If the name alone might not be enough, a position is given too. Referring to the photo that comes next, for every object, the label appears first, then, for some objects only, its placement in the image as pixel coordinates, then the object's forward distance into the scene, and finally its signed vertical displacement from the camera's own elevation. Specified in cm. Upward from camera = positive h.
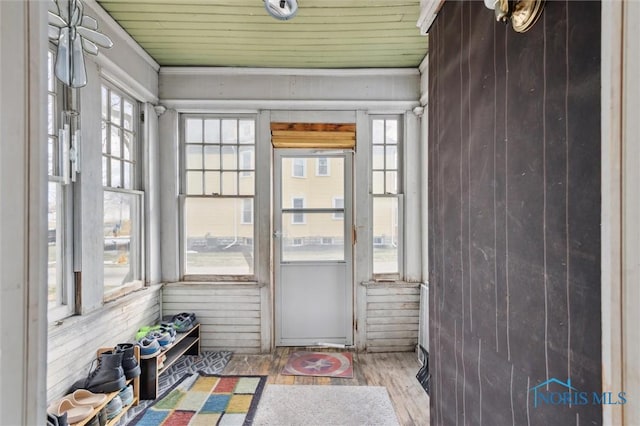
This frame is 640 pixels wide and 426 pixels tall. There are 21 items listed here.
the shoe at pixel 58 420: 150 -102
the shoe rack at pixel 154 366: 236 -120
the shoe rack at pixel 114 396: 179 -116
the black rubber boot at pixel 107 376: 197 -103
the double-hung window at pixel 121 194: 250 +15
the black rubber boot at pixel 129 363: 217 -103
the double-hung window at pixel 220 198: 327 +14
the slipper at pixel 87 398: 183 -109
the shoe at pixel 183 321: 286 -100
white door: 340 -30
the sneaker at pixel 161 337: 251 -99
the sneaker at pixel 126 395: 211 -122
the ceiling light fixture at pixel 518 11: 78 +51
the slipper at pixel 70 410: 172 -110
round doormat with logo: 278 -139
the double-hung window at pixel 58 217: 196 -4
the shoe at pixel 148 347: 235 -101
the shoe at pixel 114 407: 197 -122
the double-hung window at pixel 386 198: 330 +15
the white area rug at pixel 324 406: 214 -139
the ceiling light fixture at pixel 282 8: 204 +132
